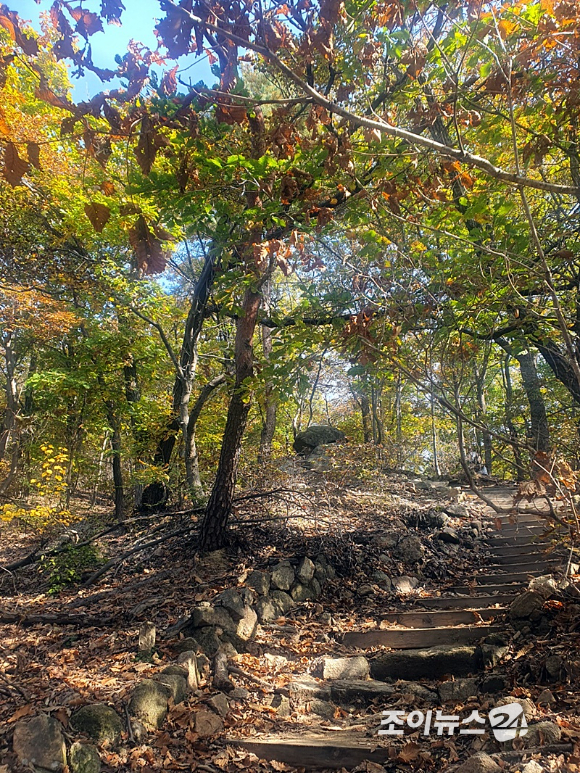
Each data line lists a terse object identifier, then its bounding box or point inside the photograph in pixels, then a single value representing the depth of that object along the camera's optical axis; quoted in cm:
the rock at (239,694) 364
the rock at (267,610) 506
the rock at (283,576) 560
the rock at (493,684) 321
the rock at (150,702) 312
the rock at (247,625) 457
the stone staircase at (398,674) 290
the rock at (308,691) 372
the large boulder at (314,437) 1680
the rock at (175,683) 340
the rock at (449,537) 743
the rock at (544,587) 391
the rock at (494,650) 356
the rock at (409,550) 667
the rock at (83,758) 262
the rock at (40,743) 254
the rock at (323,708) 353
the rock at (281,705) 352
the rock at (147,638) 406
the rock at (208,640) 411
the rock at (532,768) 205
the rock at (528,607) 392
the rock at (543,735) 233
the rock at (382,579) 596
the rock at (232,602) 467
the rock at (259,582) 536
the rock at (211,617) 436
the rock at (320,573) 602
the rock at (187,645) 403
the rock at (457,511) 857
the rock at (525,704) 262
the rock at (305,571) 583
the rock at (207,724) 316
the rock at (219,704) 339
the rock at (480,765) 216
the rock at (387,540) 680
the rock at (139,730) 298
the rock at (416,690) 340
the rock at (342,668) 403
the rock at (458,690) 325
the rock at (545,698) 276
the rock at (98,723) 287
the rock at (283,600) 536
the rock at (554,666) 309
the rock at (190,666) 364
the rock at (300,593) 561
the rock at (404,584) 596
